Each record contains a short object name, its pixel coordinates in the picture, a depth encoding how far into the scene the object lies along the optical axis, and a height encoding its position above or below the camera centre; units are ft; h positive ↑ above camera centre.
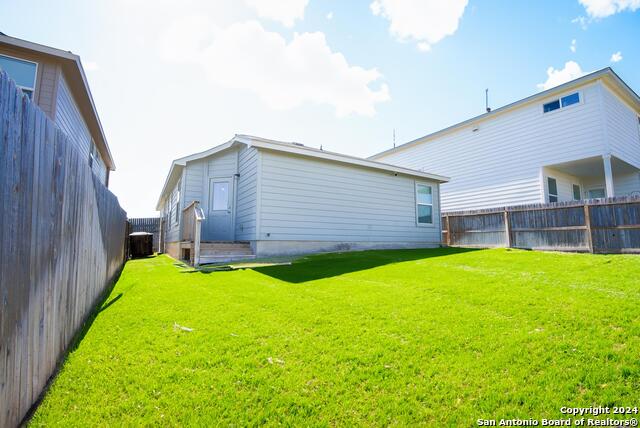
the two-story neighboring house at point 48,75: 25.08 +14.39
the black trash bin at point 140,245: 44.23 -1.03
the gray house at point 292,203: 30.73 +3.81
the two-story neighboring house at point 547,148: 41.27 +12.81
